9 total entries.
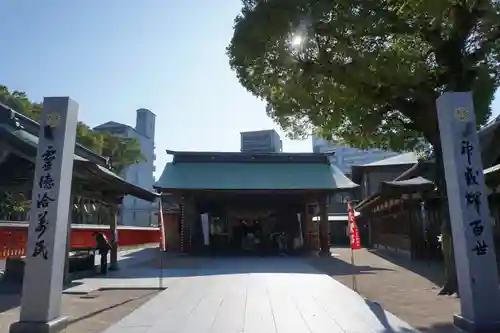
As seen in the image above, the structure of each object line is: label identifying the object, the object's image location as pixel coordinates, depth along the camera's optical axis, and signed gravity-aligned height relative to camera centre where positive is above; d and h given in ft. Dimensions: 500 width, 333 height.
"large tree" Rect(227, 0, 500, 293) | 30.58 +14.45
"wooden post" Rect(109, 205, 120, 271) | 53.83 -0.05
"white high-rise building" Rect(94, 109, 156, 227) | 194.59 +36.37
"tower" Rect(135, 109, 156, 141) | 221.87 +61.65
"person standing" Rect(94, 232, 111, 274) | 50.06 -0.87
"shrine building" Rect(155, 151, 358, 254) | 77.00 +8.50
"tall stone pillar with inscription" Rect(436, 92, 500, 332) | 21.13 +1.14
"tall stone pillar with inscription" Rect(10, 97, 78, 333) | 21.16 +1.05
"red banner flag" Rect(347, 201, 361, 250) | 46.26 +0.68
